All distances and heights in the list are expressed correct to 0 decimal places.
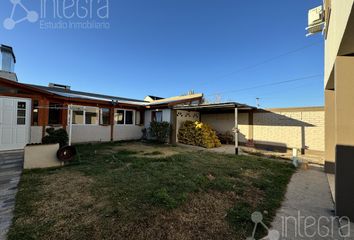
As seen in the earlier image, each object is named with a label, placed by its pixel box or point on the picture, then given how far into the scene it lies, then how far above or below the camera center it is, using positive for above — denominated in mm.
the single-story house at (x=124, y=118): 7949 +220
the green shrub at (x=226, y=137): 12128 -1044
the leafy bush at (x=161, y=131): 11594 -607
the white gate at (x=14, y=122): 7570 -68
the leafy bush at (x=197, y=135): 10758 -855
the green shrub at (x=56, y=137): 7234 -691
